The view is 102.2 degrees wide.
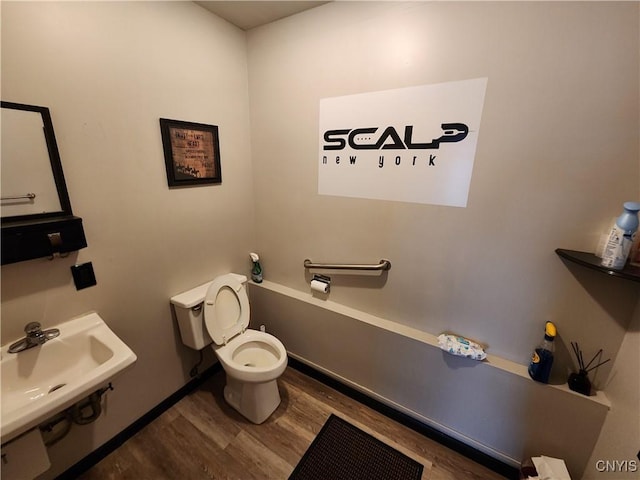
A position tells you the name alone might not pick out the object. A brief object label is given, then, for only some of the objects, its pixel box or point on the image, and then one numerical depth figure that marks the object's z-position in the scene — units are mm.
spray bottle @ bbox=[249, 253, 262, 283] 2104
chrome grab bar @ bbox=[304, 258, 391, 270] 1584
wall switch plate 1219
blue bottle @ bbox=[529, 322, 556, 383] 1183
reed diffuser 1160
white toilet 1593
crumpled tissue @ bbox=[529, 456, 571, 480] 1170
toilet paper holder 1828
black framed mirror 980
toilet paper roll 1813
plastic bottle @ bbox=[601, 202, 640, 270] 944
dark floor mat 1414
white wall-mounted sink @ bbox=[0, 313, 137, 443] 838
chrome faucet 1060
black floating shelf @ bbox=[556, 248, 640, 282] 917
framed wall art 1489
